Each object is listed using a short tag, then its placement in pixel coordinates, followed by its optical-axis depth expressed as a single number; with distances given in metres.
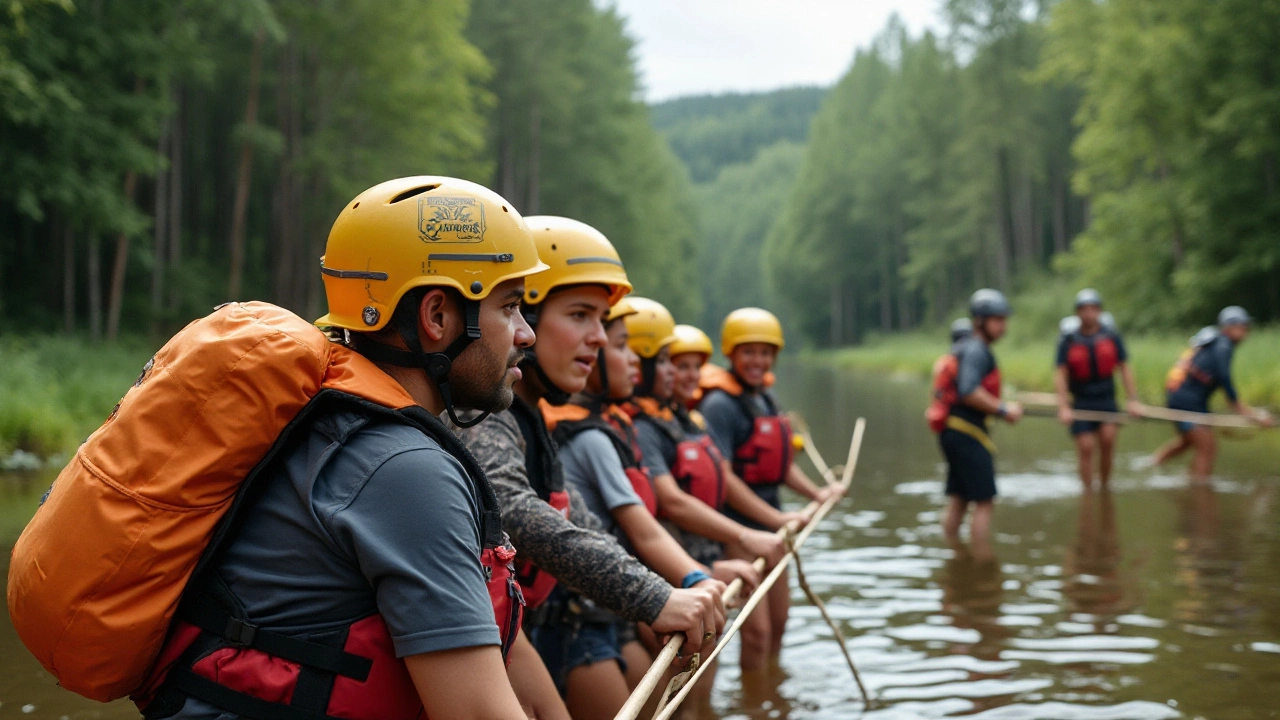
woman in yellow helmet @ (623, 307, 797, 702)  5.17
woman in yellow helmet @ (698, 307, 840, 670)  6.98
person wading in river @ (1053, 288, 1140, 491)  14.10
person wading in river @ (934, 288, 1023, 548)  10.70
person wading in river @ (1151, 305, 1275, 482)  14.81
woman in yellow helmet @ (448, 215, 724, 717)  3.35
